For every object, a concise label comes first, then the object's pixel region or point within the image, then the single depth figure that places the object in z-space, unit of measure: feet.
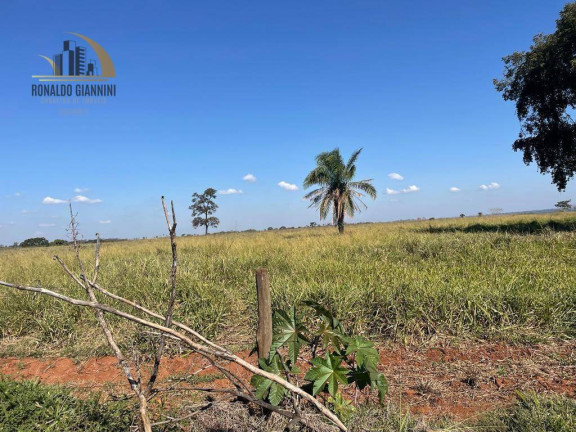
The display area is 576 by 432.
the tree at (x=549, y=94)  41.01
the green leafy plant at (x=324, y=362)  5.86
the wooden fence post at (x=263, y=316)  7.52
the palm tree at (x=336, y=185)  59.88
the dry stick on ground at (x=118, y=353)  4.27
